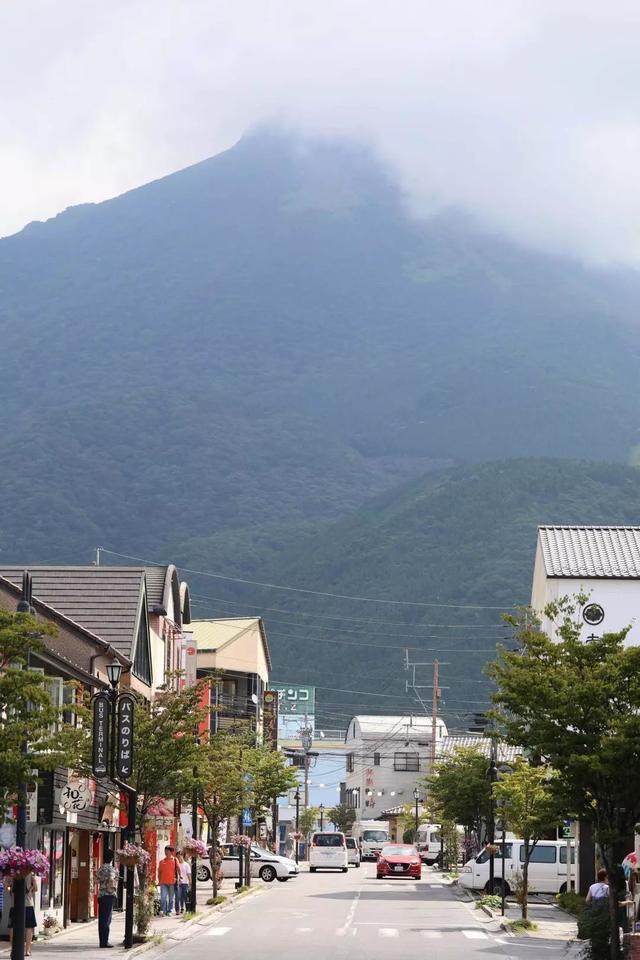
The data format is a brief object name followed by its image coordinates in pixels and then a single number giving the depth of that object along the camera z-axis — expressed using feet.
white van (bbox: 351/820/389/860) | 407.03
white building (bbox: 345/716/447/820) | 572.51
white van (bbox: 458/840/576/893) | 196.13
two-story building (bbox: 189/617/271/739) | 328.90
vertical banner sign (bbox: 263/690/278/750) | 375.45
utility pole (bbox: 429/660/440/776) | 370.39
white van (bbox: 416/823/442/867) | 370.32
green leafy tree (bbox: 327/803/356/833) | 570.87
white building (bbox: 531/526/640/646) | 205.46
